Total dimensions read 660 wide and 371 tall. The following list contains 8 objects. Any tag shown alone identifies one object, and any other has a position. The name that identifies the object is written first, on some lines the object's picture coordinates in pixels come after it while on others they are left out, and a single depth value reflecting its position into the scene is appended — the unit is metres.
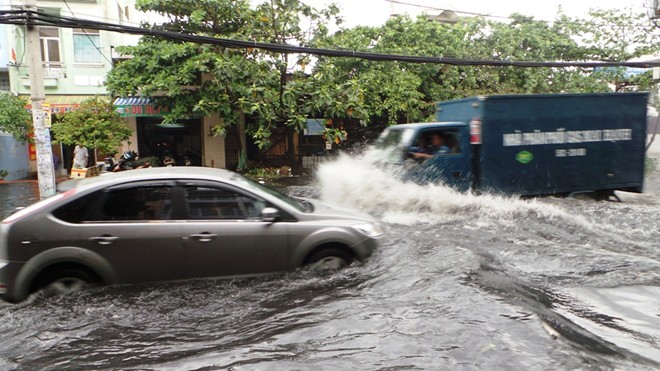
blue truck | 9.45
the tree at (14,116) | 16.97
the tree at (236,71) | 16.42
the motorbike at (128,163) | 16.82
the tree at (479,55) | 19.08
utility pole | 10.38
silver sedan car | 4.55
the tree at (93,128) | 15.98
